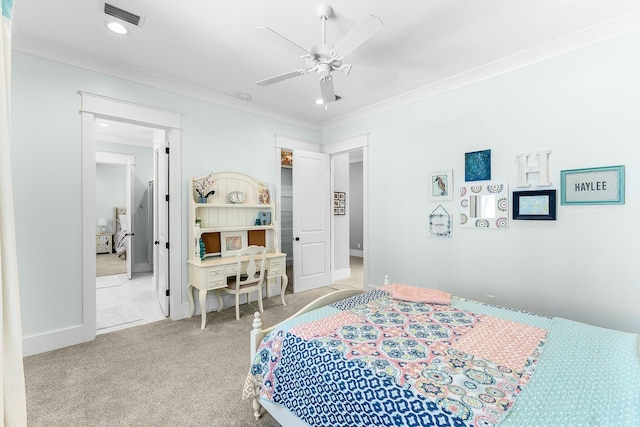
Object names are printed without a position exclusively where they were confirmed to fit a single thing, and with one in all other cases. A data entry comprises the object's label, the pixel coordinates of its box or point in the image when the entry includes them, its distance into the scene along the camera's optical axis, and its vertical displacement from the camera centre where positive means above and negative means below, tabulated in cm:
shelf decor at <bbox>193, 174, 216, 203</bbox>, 353 +33
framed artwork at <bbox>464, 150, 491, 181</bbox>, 304 +50
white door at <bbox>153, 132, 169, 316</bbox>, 351 -7
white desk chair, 337 -78
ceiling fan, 179 +115
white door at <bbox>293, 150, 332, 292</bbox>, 450 -11
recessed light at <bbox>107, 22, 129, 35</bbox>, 233 +154
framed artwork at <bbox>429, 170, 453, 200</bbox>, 333 +32
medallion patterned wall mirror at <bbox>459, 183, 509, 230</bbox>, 294 +7
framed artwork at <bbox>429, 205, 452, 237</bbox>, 336 -12
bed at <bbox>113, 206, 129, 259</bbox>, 706 -39
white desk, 323 -70
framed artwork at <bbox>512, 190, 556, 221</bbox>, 263 +7
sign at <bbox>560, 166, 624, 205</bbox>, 233 +22
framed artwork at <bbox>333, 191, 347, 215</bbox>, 572 +22
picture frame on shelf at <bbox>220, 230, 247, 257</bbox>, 378 -37
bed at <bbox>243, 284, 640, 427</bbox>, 107 -71
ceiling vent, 215 +155
